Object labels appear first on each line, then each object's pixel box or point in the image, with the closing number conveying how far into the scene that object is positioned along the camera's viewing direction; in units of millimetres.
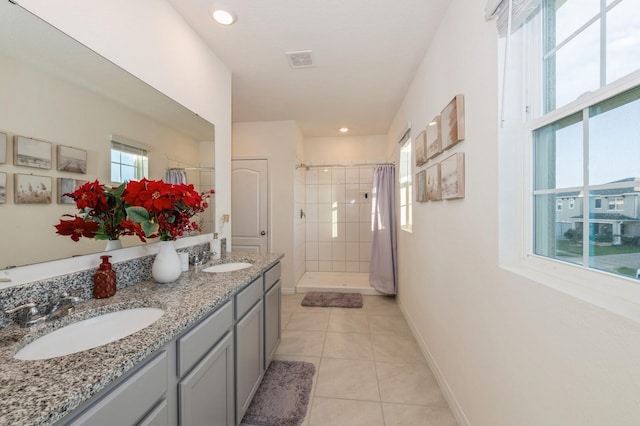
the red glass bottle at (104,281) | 1119
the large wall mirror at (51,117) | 874
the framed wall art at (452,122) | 1410
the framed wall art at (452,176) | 1437
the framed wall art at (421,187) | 2133
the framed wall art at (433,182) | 1788
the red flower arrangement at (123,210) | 1098
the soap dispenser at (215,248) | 1979
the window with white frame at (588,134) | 693
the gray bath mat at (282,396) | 1519
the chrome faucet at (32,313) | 826
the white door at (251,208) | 3631
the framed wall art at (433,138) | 1746
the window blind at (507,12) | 979
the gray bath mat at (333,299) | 3285
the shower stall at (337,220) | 4477
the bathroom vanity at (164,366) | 555
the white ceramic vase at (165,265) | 1323
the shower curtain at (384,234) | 3584
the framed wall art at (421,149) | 2068
